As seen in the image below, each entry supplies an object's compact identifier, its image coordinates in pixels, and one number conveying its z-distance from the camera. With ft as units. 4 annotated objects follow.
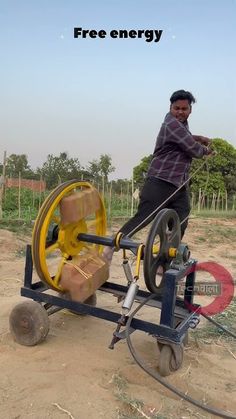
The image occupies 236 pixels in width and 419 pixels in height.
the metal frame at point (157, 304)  9.12
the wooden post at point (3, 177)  32.40
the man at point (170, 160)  11.96
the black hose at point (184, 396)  7.52
